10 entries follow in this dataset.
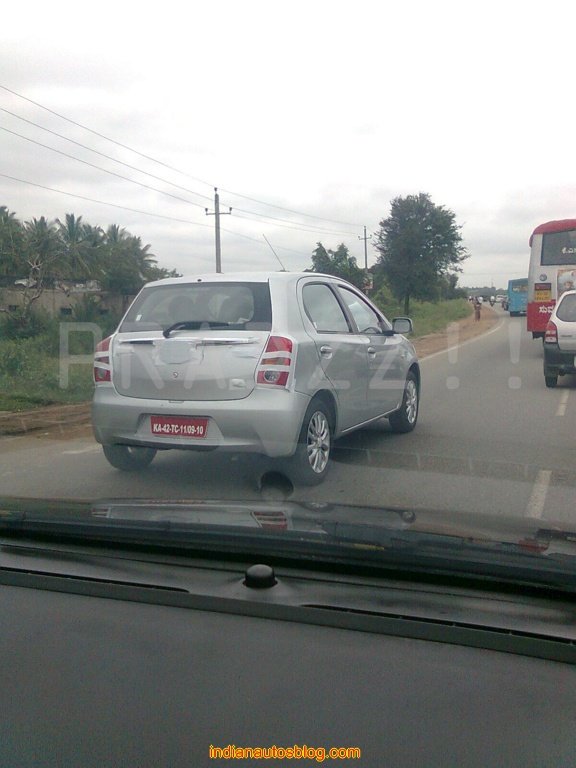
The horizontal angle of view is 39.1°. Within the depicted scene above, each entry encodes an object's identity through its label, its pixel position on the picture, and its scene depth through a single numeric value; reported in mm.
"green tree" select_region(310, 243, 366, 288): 30347
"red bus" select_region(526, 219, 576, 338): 21250
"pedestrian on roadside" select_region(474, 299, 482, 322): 44666
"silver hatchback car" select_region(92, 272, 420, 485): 5871
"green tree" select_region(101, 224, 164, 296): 39062
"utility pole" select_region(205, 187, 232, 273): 33281
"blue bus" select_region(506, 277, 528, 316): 52022
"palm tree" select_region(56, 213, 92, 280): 35688
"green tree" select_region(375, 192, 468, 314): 46156
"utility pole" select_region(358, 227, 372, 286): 54394
